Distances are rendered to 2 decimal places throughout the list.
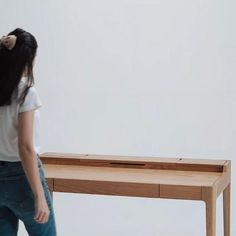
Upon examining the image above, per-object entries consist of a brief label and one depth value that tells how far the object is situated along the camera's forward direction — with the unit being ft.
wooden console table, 11.36
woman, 8.73
